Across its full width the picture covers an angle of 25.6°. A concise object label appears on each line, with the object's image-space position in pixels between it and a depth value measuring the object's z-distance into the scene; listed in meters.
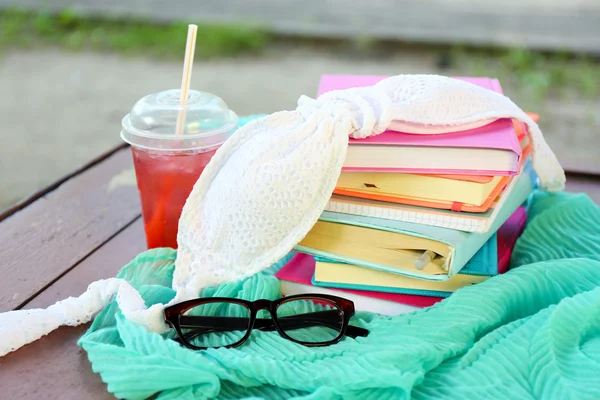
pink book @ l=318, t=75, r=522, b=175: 1.00
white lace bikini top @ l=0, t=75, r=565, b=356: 1.00
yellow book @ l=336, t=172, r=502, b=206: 1.00
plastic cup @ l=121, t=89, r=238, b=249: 1.08
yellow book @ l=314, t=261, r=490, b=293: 1.03
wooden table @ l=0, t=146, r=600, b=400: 0.98
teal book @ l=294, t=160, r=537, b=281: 1.00
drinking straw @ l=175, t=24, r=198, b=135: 1.08
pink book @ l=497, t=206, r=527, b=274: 1.10
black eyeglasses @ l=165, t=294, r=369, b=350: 0.99
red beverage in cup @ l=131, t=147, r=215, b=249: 1.09
